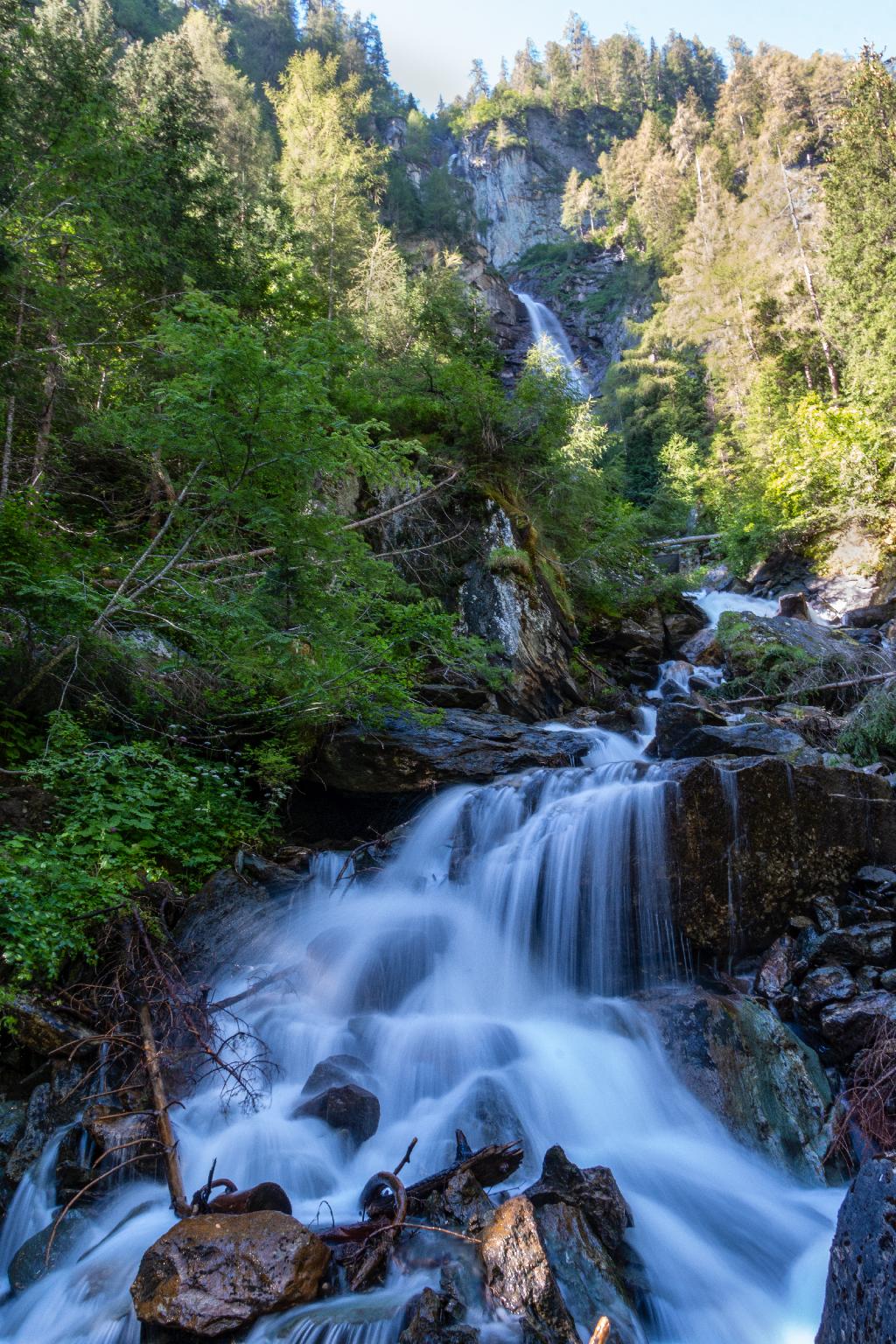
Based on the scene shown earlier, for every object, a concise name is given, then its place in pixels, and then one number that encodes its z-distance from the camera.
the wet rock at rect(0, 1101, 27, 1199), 3.78
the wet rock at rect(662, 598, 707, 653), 16.06
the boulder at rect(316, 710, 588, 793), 7.87
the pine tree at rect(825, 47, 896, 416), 20.55
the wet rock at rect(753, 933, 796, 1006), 5.16
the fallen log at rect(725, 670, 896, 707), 10.15
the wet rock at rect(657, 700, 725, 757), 8.84
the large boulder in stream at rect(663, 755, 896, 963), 5.65
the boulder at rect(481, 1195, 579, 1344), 2.76
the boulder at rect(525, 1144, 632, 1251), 3.45
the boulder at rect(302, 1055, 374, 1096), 4.55
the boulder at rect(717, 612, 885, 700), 11.05
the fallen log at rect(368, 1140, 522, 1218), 3.61
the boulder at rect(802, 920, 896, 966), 5.10
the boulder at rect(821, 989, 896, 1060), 4.48
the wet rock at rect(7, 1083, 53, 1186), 3.71
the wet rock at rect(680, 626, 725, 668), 14.34
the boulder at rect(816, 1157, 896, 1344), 2.38
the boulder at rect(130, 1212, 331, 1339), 2.81
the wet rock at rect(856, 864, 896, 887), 5.77
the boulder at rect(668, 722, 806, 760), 7.54
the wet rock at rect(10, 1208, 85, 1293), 3.35
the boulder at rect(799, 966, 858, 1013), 4.81
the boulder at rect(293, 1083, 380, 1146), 4.25
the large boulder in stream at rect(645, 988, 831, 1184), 4.21
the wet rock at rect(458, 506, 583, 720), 11.09
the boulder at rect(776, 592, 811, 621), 15.91
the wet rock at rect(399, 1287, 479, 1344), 2.70
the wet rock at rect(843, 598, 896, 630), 14.50
